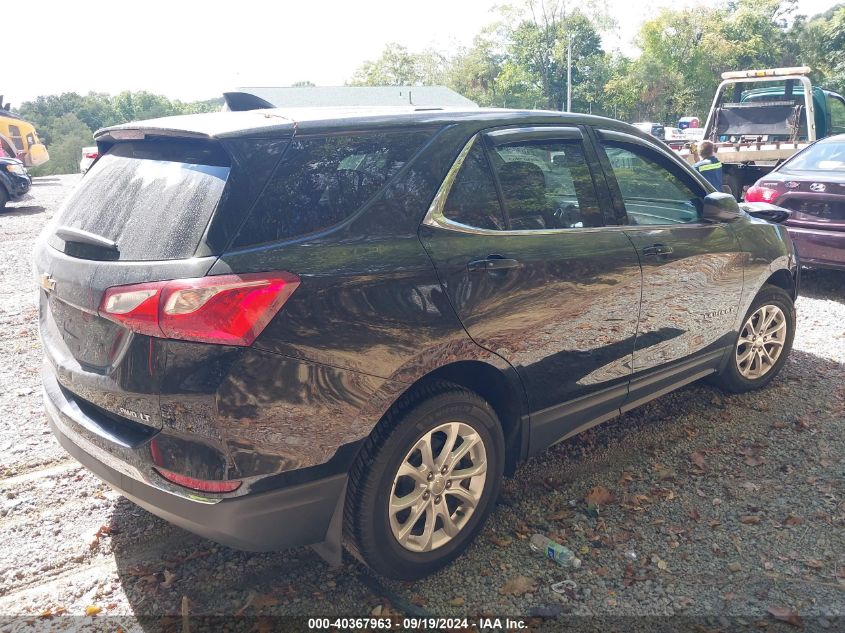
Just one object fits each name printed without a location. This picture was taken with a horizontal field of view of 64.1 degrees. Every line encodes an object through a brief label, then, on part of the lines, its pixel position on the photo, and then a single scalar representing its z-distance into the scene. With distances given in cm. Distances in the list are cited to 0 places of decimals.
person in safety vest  923
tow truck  1206
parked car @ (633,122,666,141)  3090
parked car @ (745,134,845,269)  692
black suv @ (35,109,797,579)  221
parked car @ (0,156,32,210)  1616
